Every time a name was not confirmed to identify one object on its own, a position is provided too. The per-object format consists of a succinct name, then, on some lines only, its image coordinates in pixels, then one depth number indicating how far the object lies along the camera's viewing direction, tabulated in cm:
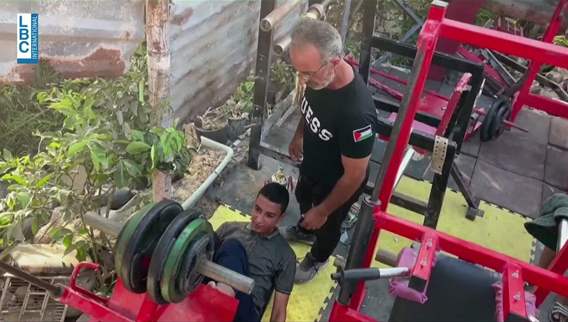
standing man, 250
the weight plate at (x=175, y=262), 181
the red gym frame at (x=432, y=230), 211
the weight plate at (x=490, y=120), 506
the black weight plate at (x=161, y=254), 180
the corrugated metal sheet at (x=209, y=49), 412
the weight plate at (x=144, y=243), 184
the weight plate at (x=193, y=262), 187
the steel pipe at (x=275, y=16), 339
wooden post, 266
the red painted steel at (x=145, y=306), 202
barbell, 182
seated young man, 278
